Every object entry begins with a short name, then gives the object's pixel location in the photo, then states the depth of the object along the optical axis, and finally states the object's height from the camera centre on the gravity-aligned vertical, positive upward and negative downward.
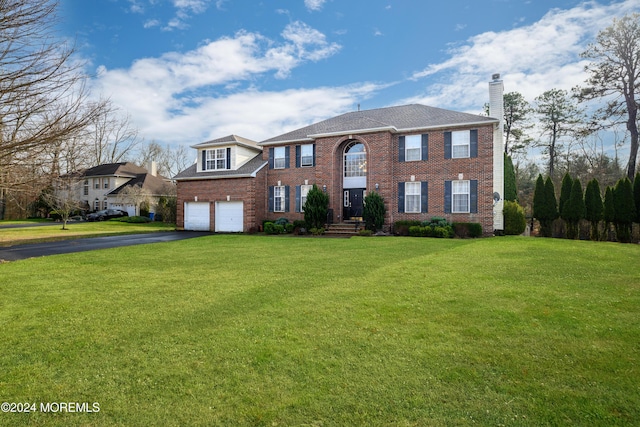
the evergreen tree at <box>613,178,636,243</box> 16.86 +0.05
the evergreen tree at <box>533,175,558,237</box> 18.30 +0.25
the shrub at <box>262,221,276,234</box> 19.97 -0.93
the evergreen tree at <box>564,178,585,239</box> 17.59 +0.01
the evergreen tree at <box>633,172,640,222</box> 16.92 +0.86
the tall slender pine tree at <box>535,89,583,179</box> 27.00 +7.92
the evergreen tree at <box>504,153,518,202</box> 21.72 +2.01
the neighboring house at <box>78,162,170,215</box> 36.84 +3.45
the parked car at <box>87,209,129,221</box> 33.06 -0.20
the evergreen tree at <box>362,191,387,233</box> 17.97 +0.02
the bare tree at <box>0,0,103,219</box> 8.03 +3.33
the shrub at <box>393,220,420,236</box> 17.80 -0.82
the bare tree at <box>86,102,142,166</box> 42.48 +9.68
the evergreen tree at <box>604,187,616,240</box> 17.20 +0.16
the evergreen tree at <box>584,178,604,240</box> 17.36 +0.22
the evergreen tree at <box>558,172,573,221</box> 18.09 +0.96
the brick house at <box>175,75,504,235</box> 17.58 +2.51
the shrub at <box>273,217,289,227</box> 20.37 -0.61
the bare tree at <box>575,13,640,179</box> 20.00 +8.72
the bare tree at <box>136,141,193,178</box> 50.31 +8.64
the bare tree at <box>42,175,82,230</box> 19.16 +0.83
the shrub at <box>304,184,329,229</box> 18.89 +0.22
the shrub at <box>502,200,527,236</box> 17.55 -0.51
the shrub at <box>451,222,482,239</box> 16.77 -0.95
